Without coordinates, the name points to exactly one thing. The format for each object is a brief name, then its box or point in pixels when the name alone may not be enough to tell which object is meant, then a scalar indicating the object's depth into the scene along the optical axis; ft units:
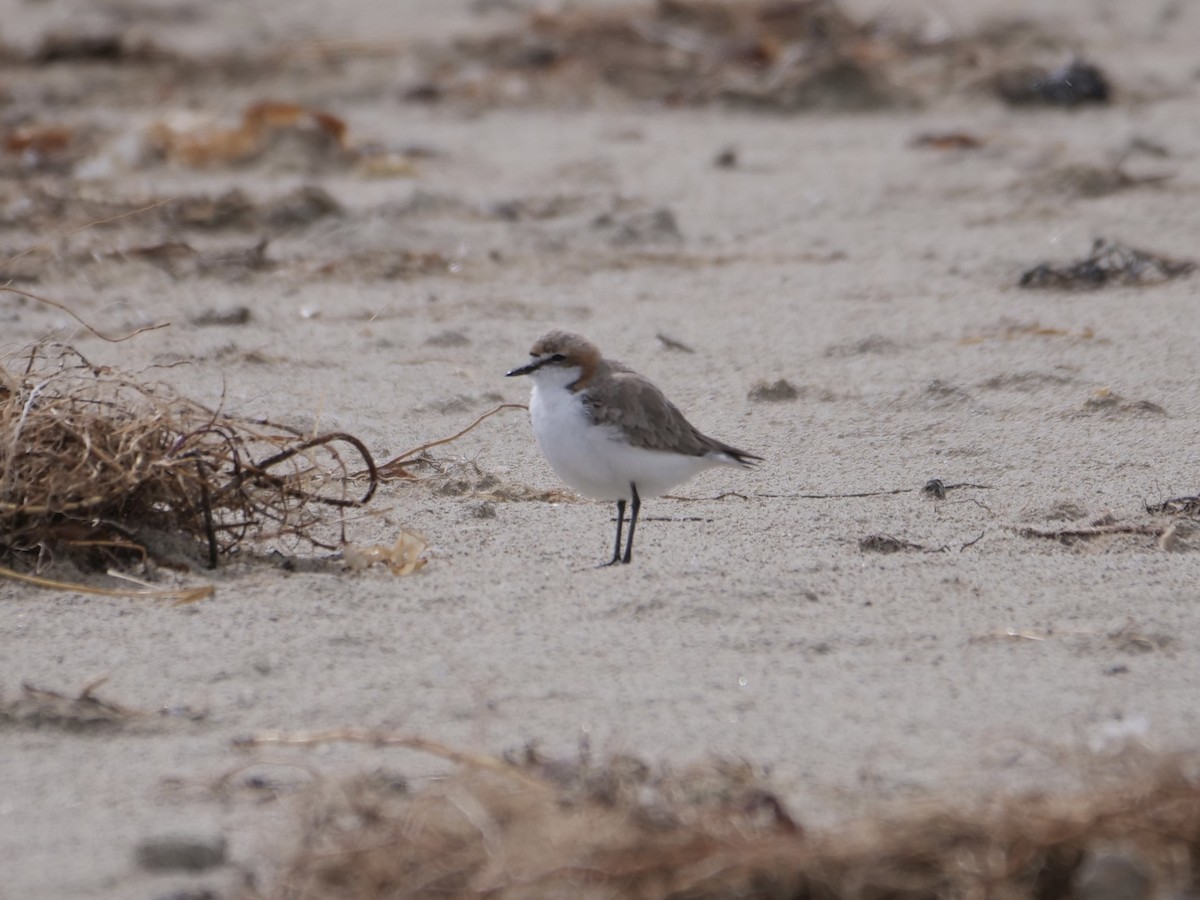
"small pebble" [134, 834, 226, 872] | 18.35
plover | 29.63
